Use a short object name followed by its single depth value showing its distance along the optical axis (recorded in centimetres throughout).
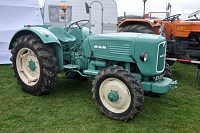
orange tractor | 585
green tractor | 323
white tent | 687
